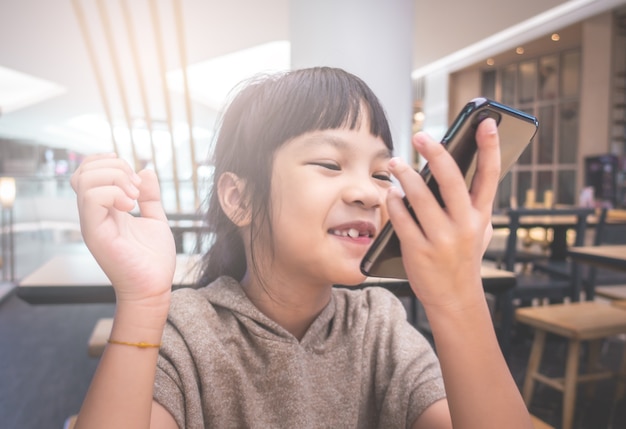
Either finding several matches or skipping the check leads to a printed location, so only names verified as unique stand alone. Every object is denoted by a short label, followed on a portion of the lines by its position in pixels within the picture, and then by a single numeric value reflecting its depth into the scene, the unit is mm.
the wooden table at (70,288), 1175
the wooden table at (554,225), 3132
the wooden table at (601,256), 1825
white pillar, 2006
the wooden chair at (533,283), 2527
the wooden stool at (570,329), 1919
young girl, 452
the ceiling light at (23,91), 9641
